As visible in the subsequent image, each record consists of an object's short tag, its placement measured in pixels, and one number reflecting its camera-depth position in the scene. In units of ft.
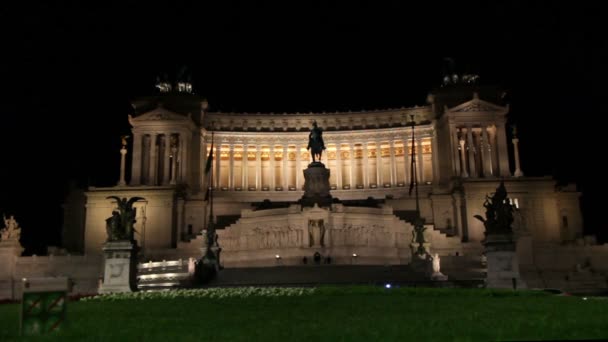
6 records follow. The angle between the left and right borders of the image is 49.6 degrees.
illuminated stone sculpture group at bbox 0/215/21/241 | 188.24
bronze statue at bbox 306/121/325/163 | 224.43
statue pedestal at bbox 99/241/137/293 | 122.01
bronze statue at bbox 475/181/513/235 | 127.03
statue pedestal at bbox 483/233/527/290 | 123.54
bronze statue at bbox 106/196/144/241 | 127.03
